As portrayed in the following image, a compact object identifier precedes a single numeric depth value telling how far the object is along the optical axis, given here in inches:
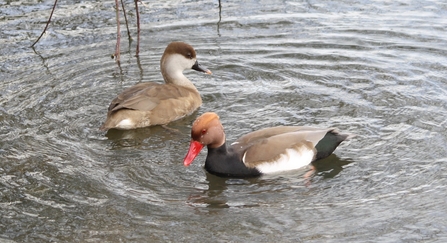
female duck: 351.3
